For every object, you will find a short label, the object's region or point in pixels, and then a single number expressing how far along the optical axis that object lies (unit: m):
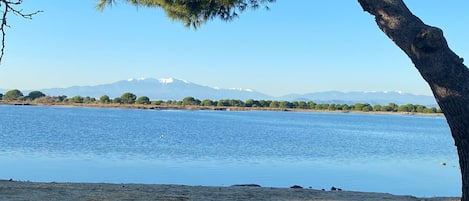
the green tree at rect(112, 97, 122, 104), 103.75
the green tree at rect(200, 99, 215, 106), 109.38
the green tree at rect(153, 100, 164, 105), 110.12
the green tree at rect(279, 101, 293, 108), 108.06
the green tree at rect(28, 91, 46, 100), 100.81
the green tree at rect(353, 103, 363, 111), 108.81
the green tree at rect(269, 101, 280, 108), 109.38
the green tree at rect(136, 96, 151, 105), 104.19
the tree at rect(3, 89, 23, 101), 97.00
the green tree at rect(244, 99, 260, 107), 107.32
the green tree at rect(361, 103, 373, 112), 107.25
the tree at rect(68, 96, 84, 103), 103.19
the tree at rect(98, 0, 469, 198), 4.84
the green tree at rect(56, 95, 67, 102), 105.19
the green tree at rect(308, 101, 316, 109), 105.99
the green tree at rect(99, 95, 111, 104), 101.62
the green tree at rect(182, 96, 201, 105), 108.04
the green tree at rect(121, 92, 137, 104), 103.19
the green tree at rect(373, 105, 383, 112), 106.88
